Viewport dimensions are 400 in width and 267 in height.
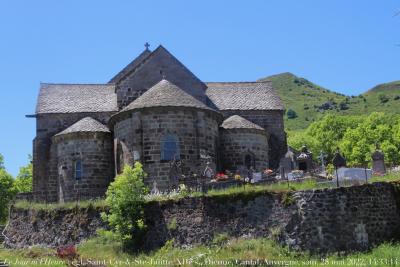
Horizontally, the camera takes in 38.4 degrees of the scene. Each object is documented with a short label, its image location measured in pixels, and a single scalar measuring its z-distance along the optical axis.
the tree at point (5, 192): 56.33
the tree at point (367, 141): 59.74
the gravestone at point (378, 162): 30.09
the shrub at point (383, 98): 123.31
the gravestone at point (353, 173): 26.45
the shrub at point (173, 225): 25.95
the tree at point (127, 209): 26.14
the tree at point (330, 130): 71.43
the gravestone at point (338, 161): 26.92
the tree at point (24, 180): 61.52
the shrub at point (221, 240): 24.48
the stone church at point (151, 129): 32.91
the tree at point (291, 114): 130.12
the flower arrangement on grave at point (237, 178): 28.34
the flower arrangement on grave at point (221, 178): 28.72
